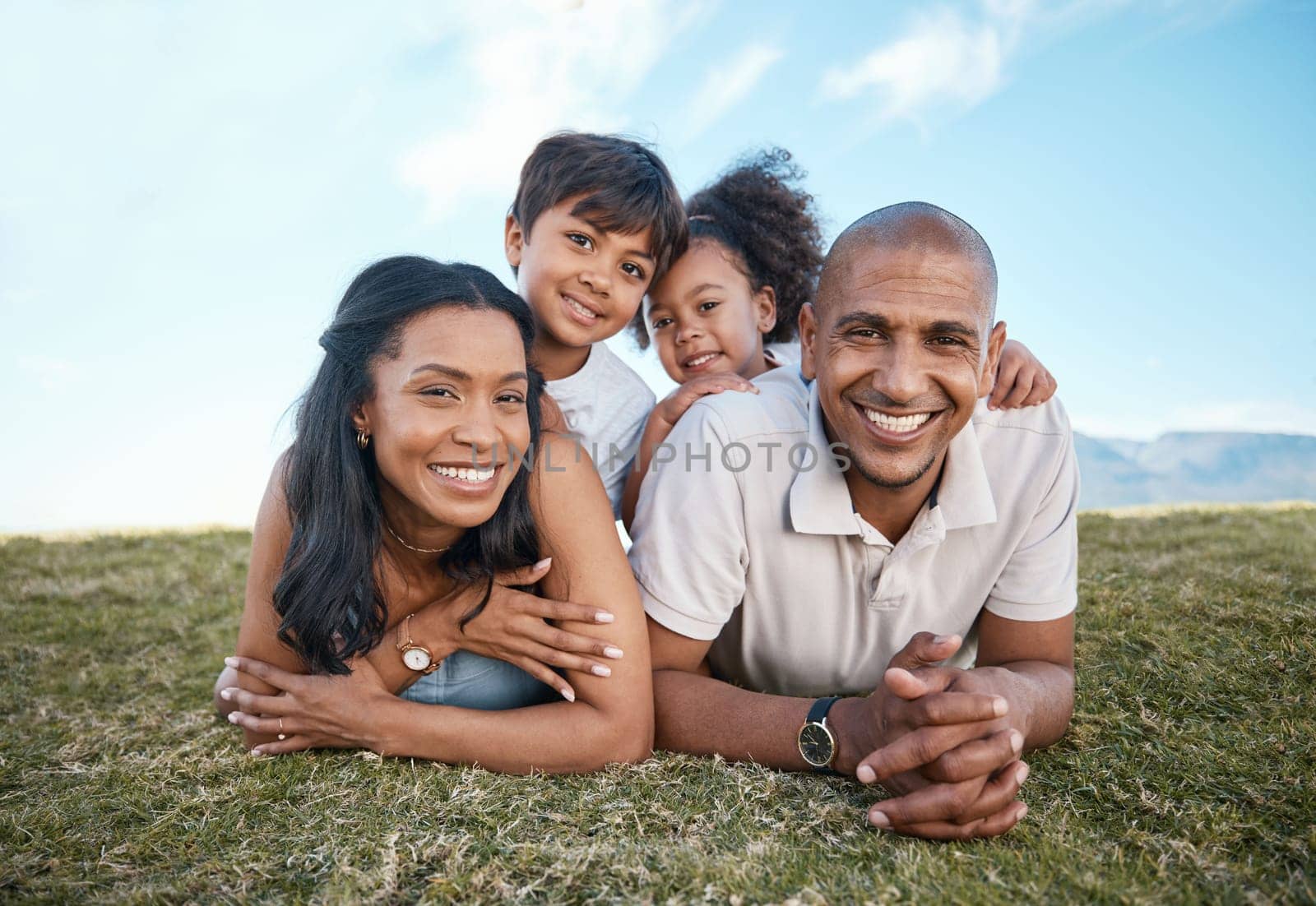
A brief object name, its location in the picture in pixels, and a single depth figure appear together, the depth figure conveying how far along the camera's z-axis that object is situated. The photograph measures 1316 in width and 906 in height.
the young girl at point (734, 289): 5.06
